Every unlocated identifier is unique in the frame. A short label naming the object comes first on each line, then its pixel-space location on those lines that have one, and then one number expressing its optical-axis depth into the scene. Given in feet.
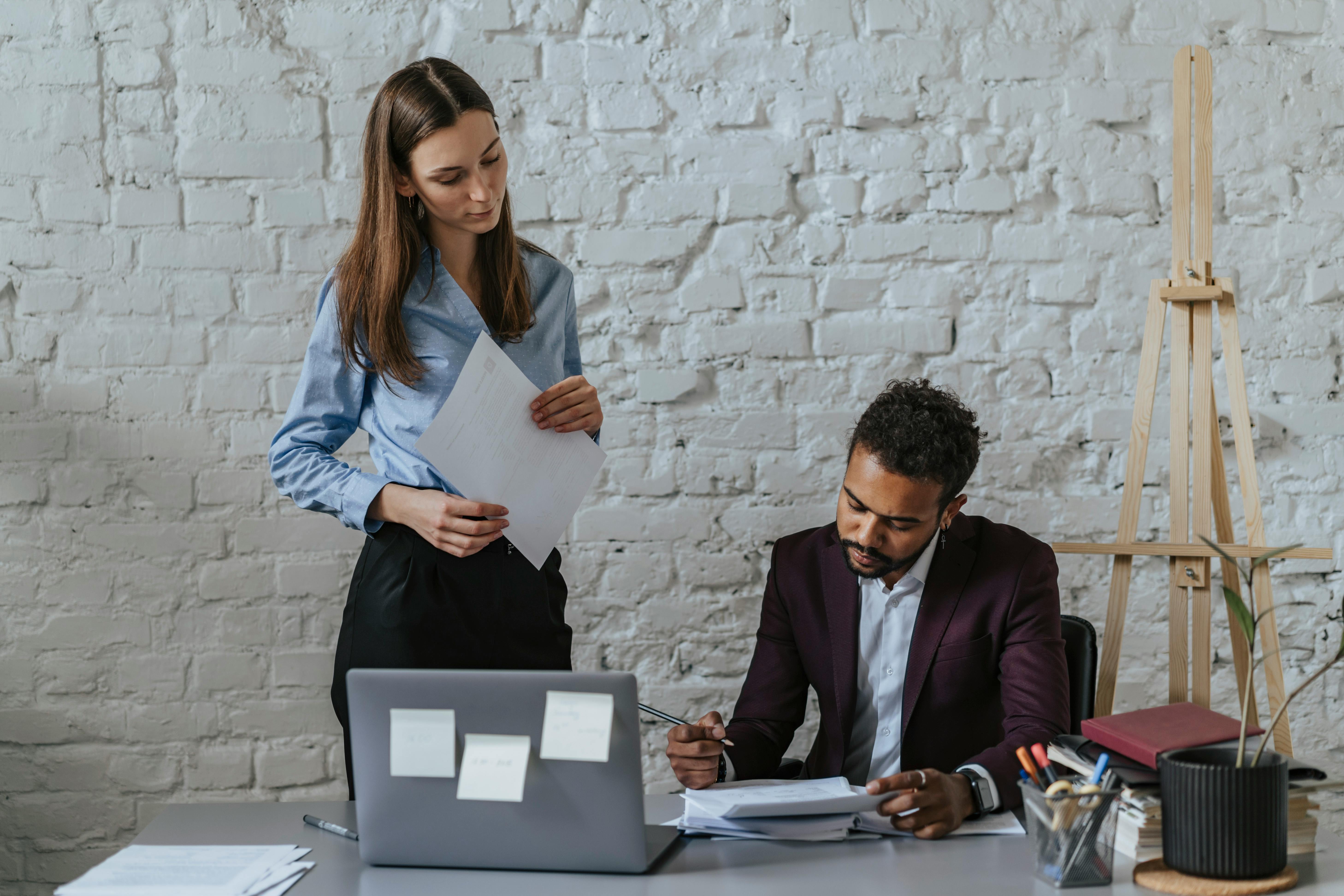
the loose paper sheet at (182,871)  3.81
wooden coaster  3.67
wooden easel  6.46
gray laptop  3.76
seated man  5.48
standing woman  5.22
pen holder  3.73
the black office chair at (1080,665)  5.82
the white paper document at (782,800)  4.17
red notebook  4.06
